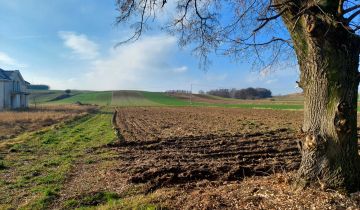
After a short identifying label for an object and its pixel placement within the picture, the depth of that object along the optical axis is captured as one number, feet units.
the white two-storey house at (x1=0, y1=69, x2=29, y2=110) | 187.54
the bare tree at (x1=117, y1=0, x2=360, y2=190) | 17.04
